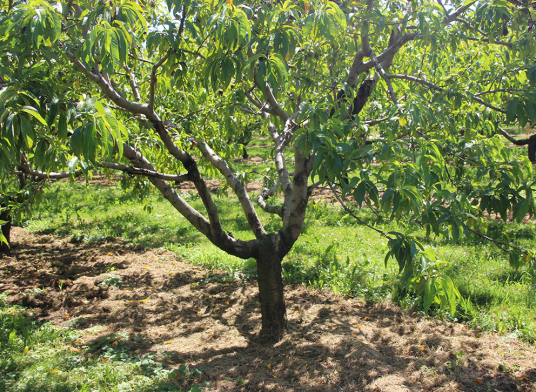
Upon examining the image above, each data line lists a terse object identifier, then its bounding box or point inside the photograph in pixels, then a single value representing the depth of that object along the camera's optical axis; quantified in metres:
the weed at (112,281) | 5.25
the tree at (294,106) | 2.12
